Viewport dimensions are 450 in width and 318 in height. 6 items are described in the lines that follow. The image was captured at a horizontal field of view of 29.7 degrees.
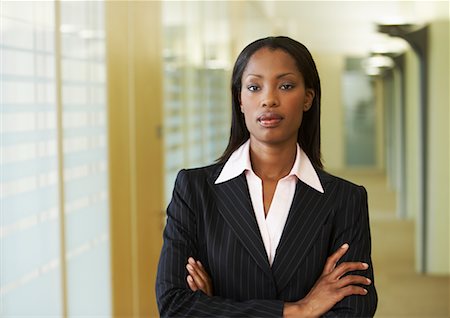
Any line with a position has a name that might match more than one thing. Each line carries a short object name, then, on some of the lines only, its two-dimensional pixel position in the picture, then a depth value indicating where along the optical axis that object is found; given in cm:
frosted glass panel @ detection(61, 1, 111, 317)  357
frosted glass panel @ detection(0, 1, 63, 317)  282
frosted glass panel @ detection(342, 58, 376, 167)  2256
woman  213
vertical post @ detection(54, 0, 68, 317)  339
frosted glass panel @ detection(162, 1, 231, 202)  540
